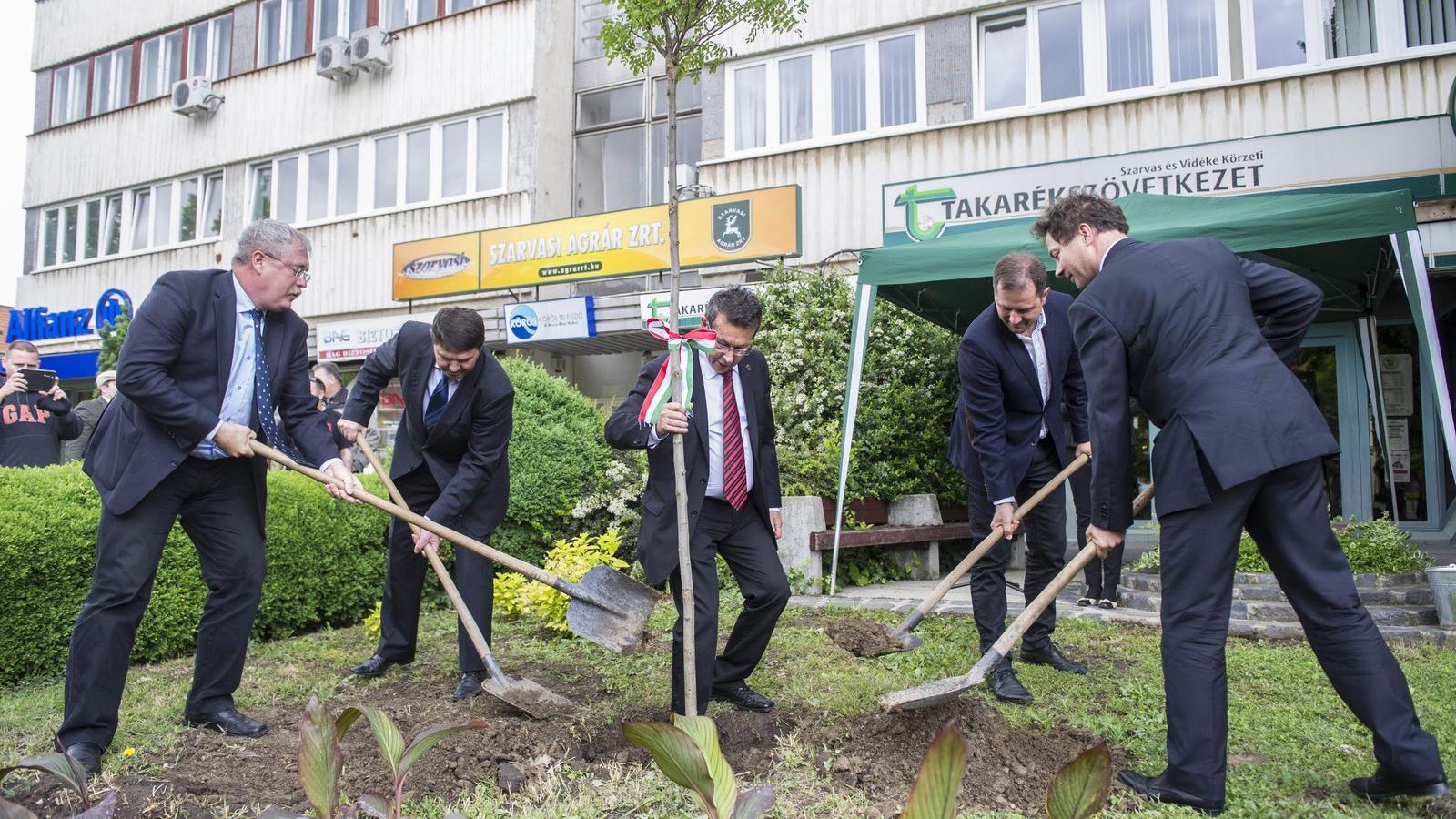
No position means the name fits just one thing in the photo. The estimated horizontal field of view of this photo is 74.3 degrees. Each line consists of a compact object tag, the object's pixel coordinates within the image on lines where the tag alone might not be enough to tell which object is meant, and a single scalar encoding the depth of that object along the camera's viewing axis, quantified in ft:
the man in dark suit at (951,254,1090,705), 13.96
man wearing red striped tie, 12.46
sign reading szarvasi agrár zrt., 40.81
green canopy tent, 18.53
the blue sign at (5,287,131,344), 65.16
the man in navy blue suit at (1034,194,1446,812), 9.41
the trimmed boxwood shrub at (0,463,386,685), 15.66
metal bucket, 16.53
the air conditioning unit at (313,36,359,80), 56.13
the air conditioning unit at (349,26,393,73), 55.62
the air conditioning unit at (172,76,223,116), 62.13
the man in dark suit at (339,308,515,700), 14.84
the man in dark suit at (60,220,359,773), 11.50
